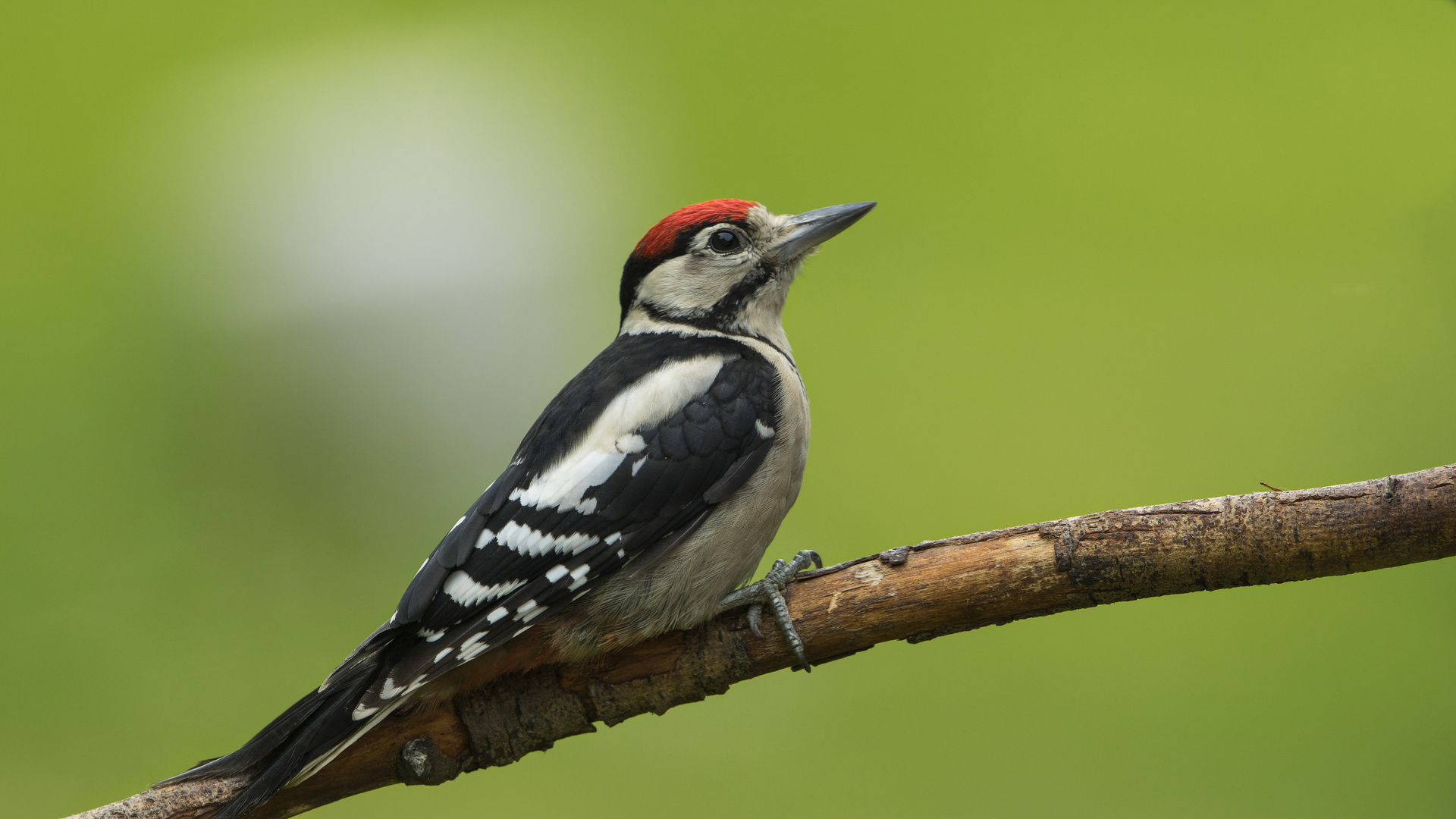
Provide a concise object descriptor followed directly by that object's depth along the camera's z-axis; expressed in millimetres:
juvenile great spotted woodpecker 6337
